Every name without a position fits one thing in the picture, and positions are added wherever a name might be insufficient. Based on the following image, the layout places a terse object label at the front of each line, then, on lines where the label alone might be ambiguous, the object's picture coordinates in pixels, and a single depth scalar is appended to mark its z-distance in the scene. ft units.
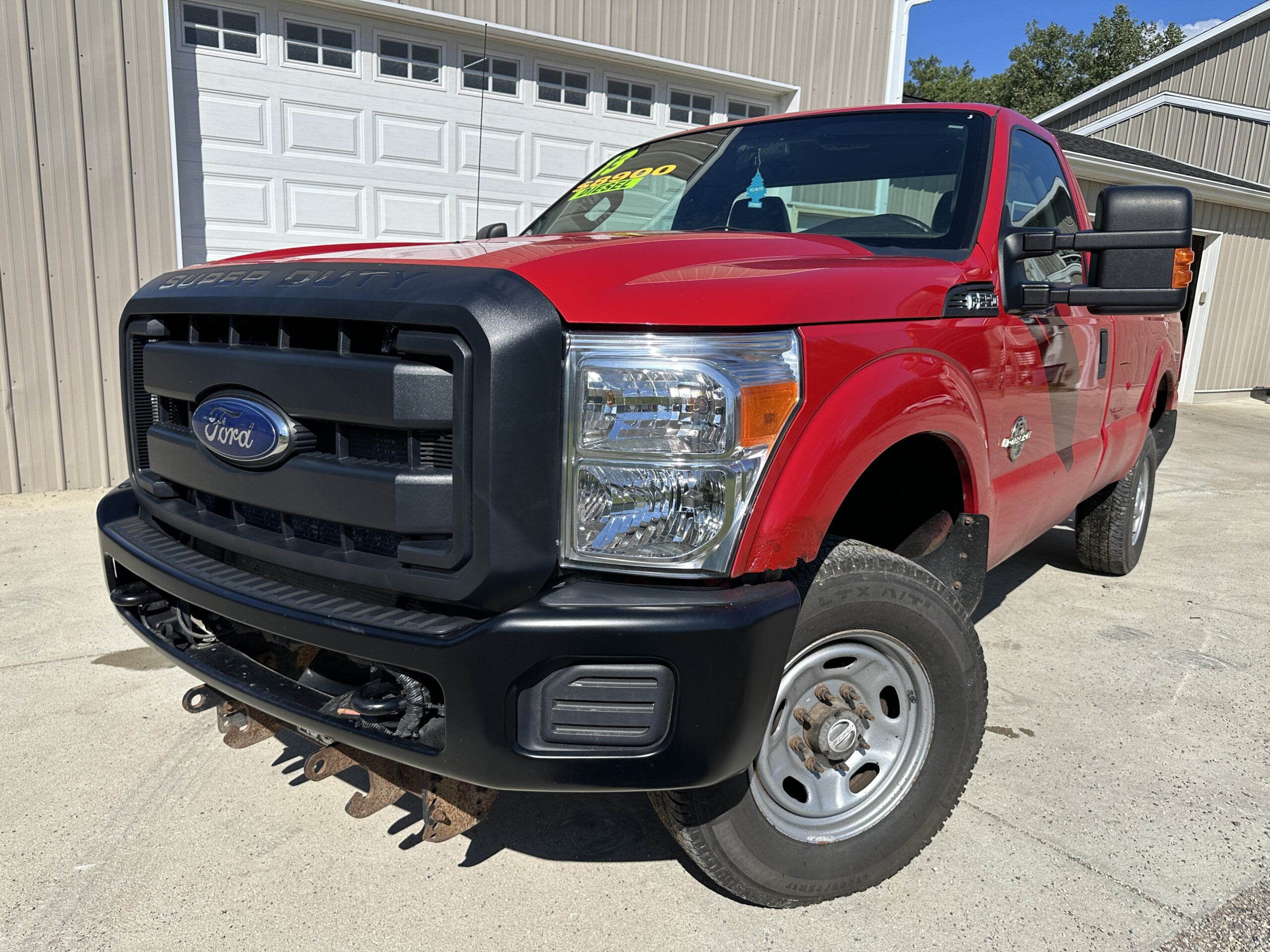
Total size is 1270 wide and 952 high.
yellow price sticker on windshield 10.99
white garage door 20.31
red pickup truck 5.46
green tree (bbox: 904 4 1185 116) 144.36
